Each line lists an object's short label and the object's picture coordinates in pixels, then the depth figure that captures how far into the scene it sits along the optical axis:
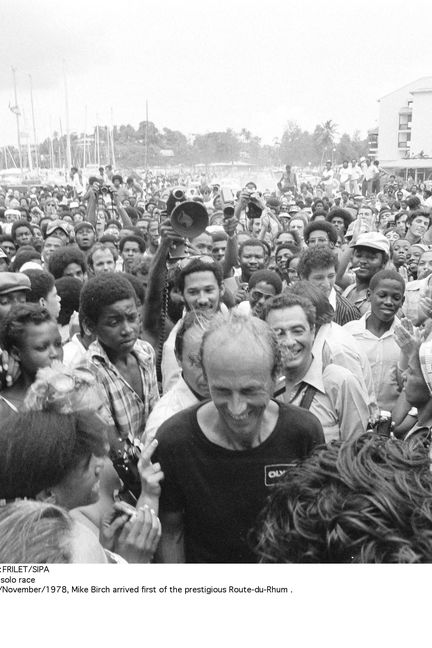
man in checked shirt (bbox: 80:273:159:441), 1.72
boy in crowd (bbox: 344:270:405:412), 2.43
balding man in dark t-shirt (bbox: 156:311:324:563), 1.15
